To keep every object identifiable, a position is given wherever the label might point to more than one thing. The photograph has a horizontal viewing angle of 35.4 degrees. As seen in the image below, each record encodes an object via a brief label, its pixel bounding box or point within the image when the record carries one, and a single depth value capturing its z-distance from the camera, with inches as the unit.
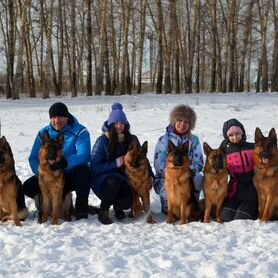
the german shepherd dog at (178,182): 198.8
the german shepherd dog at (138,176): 205.3
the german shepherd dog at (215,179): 198.1
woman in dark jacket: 210.2
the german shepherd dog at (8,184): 194.4
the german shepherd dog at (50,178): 196.2
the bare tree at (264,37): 1071.6
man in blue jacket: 209.0
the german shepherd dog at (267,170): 194.7
